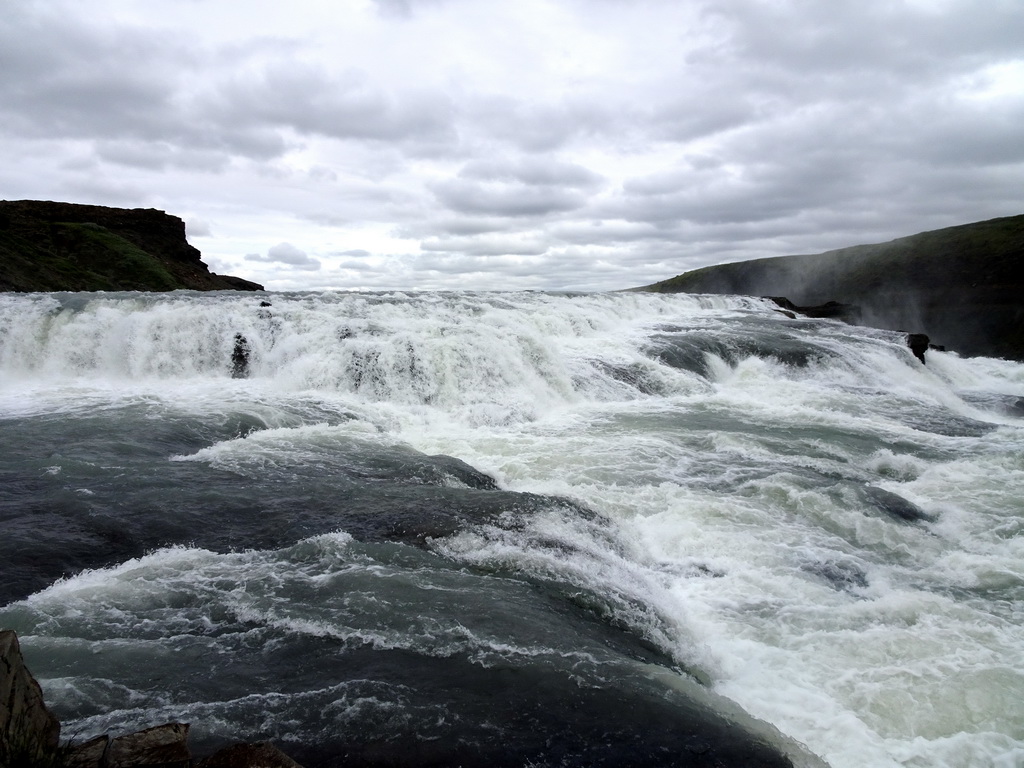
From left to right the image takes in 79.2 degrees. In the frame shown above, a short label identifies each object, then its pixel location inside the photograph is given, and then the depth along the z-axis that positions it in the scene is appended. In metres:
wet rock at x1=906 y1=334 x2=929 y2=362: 23.97
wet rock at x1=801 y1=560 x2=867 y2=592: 6.71
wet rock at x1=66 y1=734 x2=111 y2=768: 2.94
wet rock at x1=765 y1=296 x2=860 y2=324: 42.53
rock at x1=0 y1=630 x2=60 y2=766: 2.77
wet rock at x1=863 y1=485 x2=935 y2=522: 8.61
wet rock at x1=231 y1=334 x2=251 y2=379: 17.36
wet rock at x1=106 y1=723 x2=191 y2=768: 2.99
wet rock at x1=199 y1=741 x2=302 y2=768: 3.09
